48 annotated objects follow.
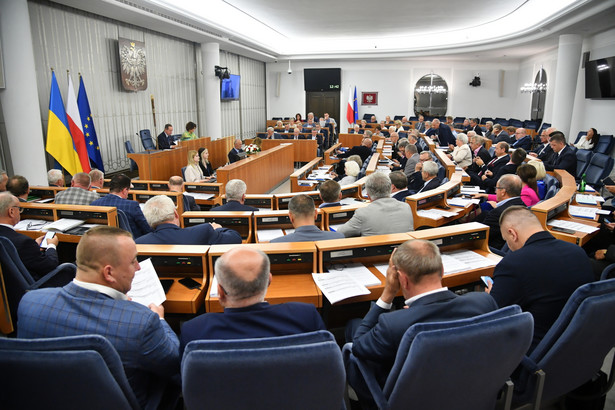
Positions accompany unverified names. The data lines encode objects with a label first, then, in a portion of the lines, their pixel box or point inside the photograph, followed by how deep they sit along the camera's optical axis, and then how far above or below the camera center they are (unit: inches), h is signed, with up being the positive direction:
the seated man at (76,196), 168.4 -31.9
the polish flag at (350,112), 699.4 +8.3
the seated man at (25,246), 117.5 -36.3
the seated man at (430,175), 217.3 -30.3
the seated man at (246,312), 64.5 -30.9
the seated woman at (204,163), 319.0 -35.8
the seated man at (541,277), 82.8 -32.3
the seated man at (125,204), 155.9 -32.3
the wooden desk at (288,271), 96.1 -40.6
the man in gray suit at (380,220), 137.3 -33.8
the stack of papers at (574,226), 147.1 -39.5
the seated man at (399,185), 193.8 -31.5
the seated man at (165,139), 367.4 -18.9
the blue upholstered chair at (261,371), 51.9 -31.9
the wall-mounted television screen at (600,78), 365.1 +35.3
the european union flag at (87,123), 299.3 -4.0
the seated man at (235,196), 160.4 -31.3
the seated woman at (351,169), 267.5 -33.3
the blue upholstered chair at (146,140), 371.4 -20.1
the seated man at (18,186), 160.7 -26.5
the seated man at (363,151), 371.9 -30.1
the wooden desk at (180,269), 93.7 -38.3
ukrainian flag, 267.9 -10.8
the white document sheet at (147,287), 90.4 -38.1
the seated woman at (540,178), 211.9 -32.4
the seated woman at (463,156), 303.9 -28.4
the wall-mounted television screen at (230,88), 556.3 +39.5
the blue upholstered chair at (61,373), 54.0 -33.5
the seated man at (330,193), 163.0 -29.5
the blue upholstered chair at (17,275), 104.9 -41.0
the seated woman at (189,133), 382.0 -14.9
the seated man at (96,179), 206.2 -30.5
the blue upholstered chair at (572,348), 70.9 -41.3
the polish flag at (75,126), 284.5 -5.8
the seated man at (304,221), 117.8 -30.1
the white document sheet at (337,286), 94.2 -39.7
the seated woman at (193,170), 285.1 -36.1
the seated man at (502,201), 161.0 -32.5
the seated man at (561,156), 271.4 -25.8
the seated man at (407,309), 67.3 -31.7
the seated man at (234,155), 357.1 -32.1
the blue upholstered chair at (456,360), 58.9 -35.4
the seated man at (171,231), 116.1 -32.2
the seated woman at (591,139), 370.9 -19.9
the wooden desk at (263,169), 277.4 -41.0
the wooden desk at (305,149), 486.0 -37.7
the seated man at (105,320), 63.9 -31.1
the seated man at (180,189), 201.0 -36.2
